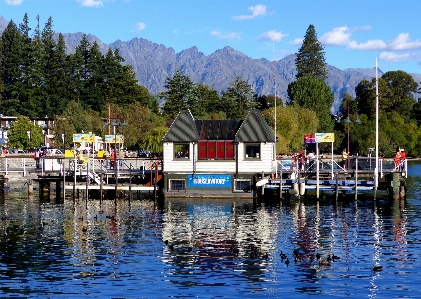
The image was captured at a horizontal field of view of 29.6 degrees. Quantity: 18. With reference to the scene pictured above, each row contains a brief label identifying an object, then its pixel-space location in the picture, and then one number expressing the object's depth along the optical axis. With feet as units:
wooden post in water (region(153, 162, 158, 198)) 251.39
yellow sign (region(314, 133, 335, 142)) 252.62
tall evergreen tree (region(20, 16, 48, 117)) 648.79
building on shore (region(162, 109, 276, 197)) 247.70
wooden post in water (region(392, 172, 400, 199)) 248.52
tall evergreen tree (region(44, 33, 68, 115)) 650.39
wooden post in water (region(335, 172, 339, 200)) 242.25
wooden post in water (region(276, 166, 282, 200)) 244.57
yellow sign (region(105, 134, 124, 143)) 326.24
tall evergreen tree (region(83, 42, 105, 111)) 647.56
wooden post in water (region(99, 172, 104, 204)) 253.06
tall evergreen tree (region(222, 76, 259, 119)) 606.14
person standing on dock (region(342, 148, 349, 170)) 274.69
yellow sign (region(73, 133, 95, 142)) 279.12
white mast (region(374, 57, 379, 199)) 243.77
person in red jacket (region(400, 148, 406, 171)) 253.38
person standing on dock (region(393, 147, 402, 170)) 255.50
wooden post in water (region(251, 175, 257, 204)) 247.91
